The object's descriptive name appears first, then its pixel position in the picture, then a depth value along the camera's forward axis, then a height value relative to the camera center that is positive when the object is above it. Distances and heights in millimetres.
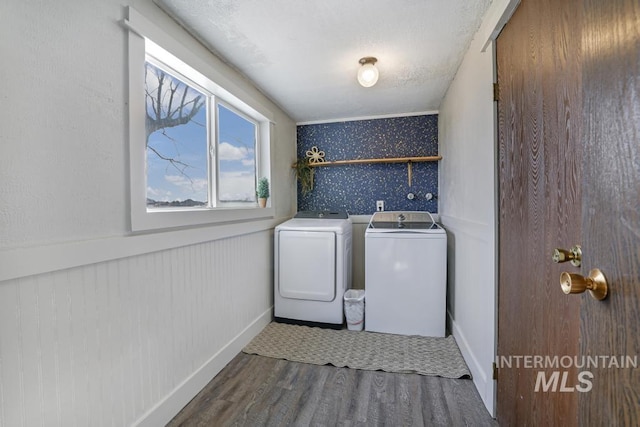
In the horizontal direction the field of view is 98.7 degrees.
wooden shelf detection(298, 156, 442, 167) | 3013 +564
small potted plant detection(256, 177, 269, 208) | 2568 +187
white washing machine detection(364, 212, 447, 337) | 2340 -614
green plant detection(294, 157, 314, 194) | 3340 +461
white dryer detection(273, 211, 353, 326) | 2539 -578
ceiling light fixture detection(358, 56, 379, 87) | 1979 +1008
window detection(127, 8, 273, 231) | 1309 +500
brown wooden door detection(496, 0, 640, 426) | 485 +15
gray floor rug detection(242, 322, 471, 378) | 1909 -1088
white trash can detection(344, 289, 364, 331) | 2480 -928
